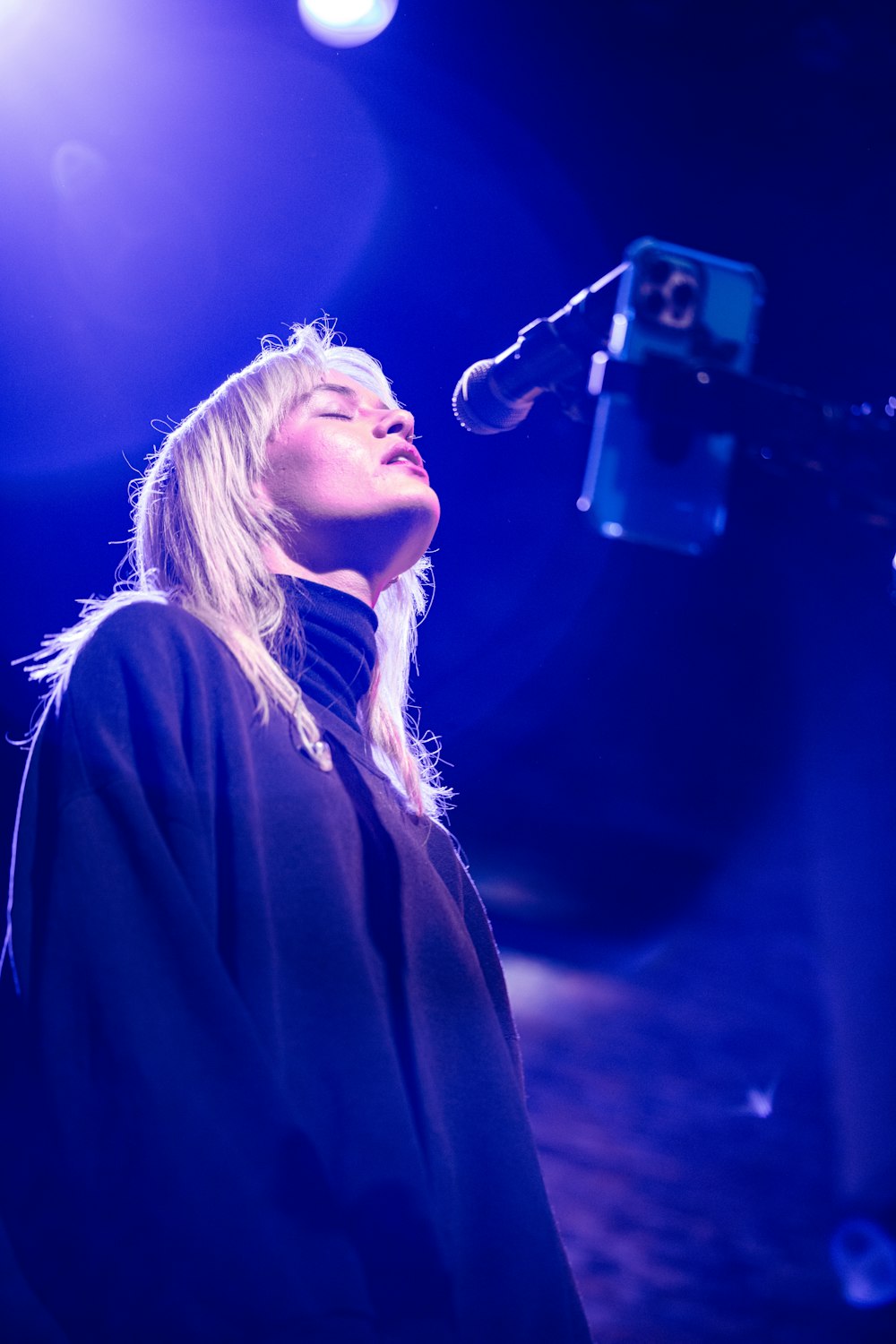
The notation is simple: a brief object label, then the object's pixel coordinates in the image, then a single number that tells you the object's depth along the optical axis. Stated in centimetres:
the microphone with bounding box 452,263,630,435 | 122
